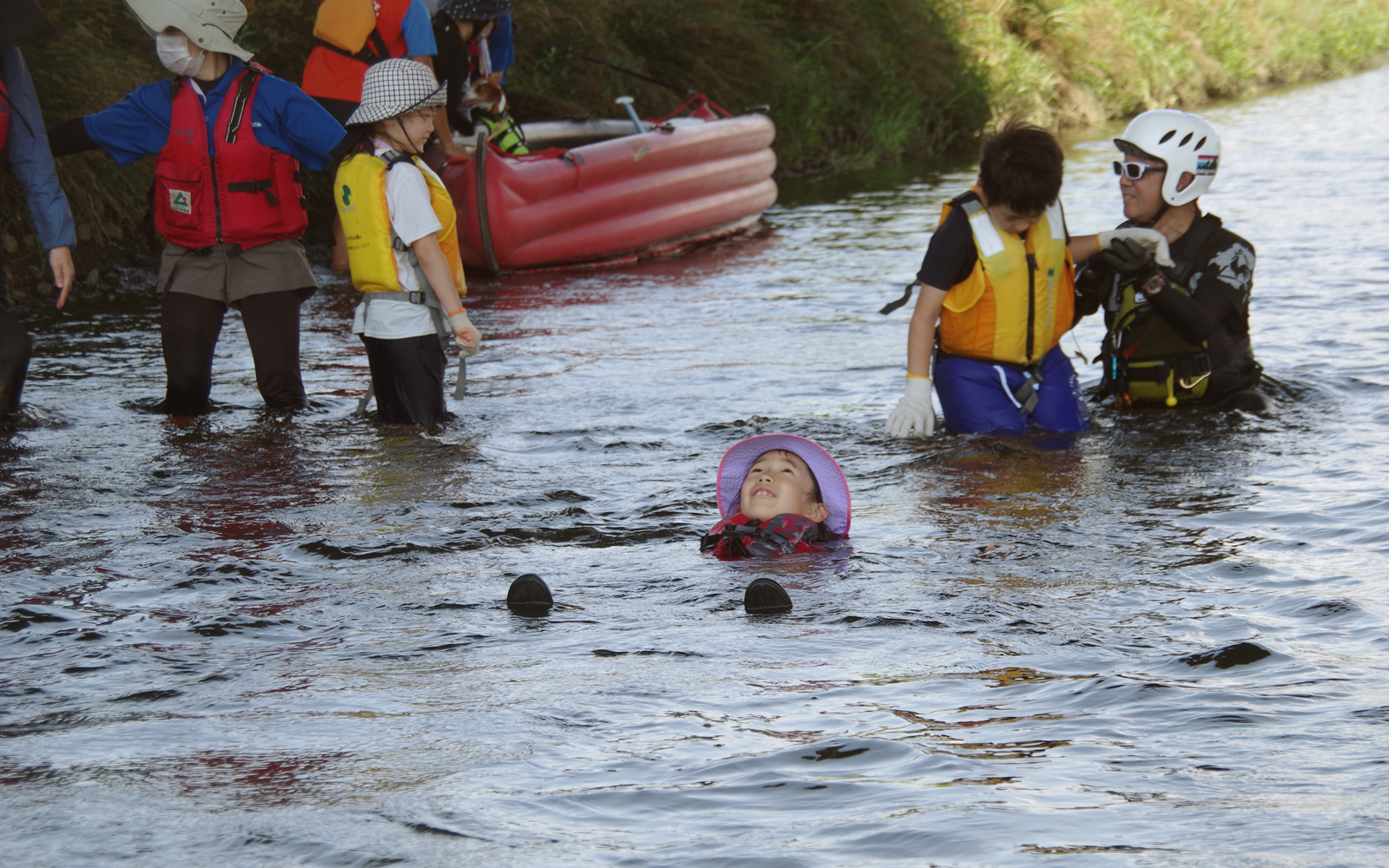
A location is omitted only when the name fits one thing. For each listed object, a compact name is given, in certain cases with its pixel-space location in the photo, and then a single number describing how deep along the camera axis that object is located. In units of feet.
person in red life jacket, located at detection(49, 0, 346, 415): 43.52
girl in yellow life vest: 42.93
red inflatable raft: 79.71
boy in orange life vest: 40.63
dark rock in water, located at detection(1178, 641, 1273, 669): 24.93
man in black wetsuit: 43.98
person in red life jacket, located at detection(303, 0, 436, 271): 62.69
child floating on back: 34.24
